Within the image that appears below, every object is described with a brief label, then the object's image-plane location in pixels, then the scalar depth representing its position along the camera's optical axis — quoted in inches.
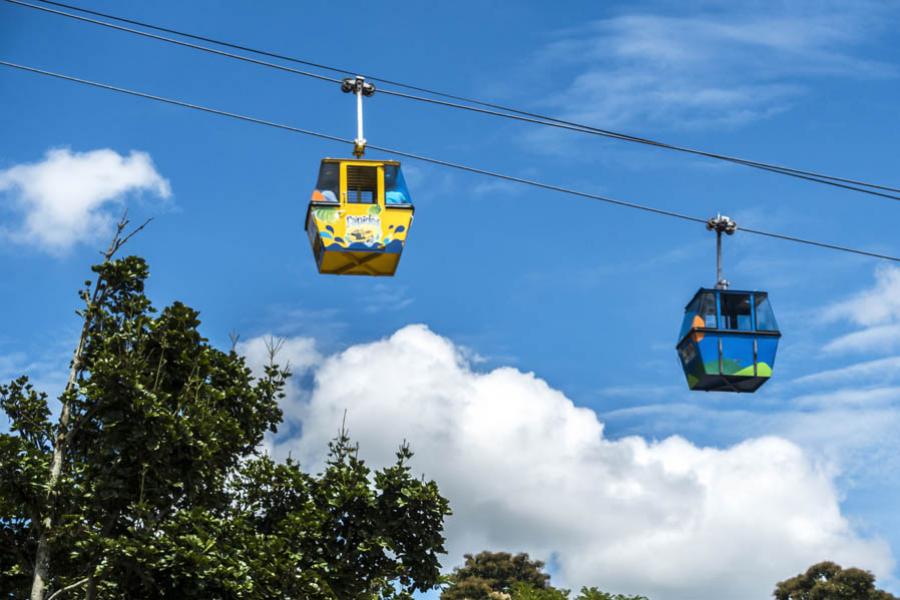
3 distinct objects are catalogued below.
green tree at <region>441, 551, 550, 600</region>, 3225.9
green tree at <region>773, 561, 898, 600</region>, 3016.7
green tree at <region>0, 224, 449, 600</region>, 1035.3
